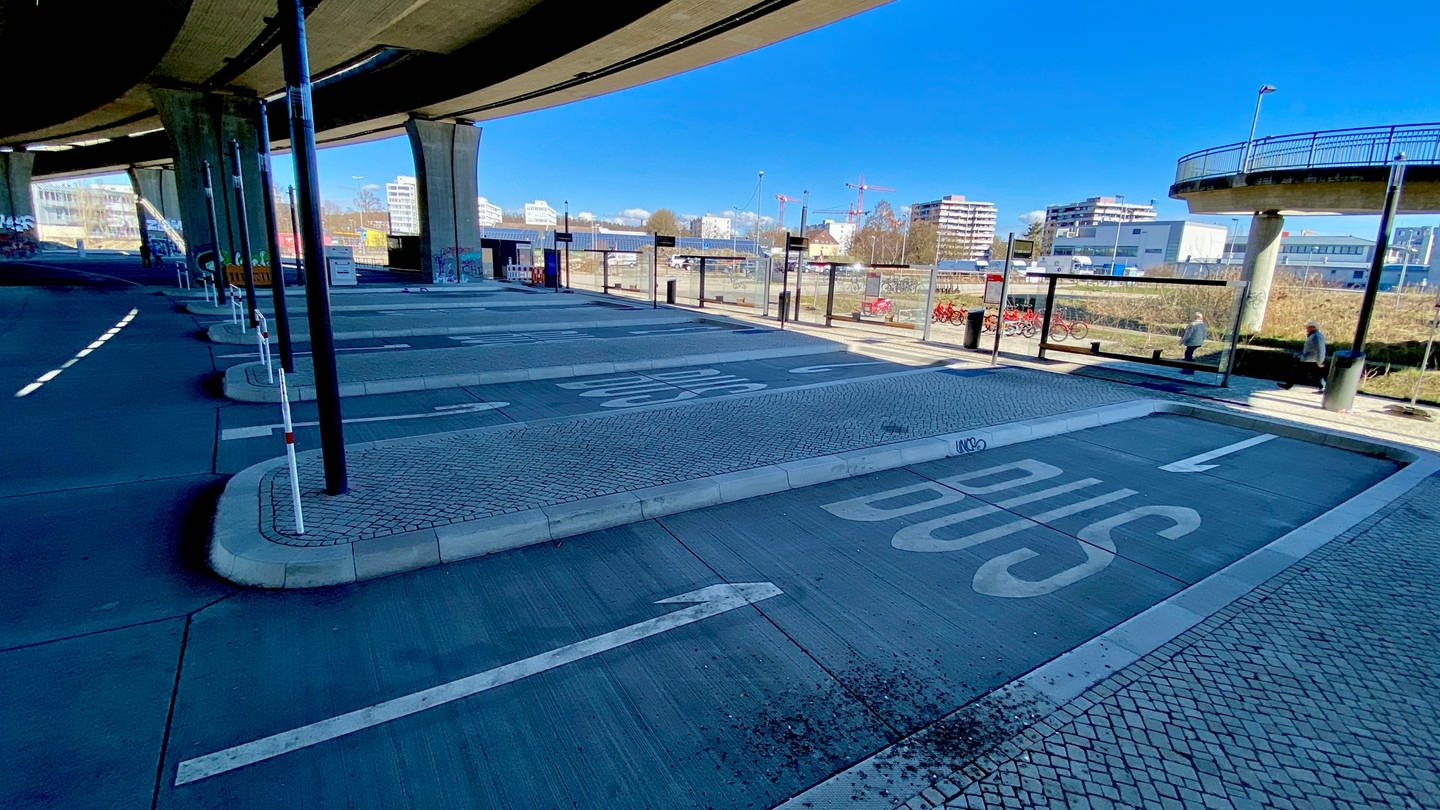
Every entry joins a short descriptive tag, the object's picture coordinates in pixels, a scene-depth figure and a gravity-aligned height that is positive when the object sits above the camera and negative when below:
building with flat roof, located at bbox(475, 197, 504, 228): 179.68 +13.81
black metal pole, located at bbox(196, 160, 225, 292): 20.15 -0.18
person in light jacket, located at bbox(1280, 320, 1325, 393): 12.51 -1.23
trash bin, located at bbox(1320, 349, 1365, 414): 10.26 -1.28
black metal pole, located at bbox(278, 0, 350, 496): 4.78 +0.05
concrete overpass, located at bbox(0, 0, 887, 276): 18.83 +7.04
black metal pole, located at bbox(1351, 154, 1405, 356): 10.04 +0.80
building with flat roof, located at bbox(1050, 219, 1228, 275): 88.56 +7.00
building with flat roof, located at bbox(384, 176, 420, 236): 160.00 +13.70
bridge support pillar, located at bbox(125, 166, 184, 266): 58.50 +5.25
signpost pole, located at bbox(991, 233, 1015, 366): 12.82 +0.11
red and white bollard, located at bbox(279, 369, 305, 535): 4.53 -1.58
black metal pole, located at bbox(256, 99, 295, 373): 8.01 -0.23
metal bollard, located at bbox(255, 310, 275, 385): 8.80 -1.25
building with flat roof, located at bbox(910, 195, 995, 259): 176.15 +18.08
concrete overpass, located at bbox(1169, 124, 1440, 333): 20.16 +3.91
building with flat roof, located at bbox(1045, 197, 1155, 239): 159.38 +20.64
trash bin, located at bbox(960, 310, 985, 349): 16.05 -1.11
